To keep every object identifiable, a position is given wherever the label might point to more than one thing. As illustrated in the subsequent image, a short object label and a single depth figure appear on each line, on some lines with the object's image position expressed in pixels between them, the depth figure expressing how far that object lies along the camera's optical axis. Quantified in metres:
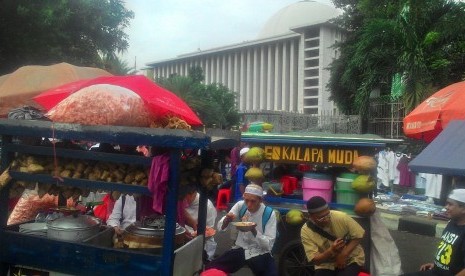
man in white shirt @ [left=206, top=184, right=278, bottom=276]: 5.01
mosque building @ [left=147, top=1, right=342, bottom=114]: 64.19
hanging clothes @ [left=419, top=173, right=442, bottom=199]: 12.57
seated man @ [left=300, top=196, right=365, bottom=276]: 4.83
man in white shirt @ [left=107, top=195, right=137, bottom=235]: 5.08
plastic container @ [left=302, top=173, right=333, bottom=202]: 6.41
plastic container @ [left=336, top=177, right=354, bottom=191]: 6.20
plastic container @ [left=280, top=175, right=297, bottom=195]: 7.17
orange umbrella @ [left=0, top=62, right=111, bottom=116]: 8.07
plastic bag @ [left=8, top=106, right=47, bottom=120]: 3.52
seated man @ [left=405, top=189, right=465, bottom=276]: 4.41
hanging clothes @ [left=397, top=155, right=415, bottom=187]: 14.78
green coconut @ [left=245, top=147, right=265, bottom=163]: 6.49
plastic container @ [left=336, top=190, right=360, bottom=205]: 6.19
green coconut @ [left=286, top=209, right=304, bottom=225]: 6.30
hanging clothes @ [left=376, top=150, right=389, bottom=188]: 15.05
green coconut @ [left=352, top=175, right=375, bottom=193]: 5.88
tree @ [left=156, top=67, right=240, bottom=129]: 28.17
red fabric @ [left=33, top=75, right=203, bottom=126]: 4.62
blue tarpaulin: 5.35
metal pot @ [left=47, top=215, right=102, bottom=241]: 3.53
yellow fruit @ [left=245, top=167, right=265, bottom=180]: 6.24
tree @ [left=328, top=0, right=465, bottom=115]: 15.01
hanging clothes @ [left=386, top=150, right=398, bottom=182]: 14.94
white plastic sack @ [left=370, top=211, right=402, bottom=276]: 5.99
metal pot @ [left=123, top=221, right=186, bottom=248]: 3.54
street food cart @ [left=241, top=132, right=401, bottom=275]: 6.18
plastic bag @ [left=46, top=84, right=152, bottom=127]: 3.30
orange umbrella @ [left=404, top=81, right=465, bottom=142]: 7.65
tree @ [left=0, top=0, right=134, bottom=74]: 13.54
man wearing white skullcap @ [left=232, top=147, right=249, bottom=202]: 7.41
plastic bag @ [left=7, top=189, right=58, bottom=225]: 4.70
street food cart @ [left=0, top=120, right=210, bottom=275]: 3.19
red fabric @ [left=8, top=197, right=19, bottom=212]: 4.80
